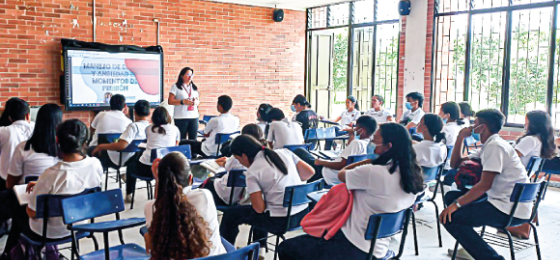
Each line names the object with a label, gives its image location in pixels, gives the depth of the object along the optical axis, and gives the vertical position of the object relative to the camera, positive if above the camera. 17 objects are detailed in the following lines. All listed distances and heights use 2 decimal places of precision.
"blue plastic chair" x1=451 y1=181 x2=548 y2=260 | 3.45 -0.74
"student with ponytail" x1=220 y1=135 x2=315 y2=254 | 3.34 -0.64
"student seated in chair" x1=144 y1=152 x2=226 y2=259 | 2.15 -0.57
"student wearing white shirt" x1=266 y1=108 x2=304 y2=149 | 5.63 -0.51
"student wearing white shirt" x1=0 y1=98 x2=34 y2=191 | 4.16 -0.40
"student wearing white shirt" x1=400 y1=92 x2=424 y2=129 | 7.53 -0.34
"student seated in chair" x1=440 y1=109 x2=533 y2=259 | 3.50 -0.81
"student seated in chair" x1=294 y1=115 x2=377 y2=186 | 4.57 -0.53
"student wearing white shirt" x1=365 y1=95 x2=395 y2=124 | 8.08 -0.40
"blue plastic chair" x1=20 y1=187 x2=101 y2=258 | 2.98 -0.74
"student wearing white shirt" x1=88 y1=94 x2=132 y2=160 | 6.04 -0.42
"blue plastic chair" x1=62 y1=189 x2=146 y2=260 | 2.75 -0.76
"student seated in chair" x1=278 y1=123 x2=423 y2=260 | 2.83 -0.58
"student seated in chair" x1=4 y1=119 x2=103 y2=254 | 3.07 -0.56
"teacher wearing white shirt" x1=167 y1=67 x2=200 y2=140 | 7.06 -0.25
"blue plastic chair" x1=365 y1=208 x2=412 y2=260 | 2.76 -0.76
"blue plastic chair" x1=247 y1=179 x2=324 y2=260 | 3.37 -0.75
